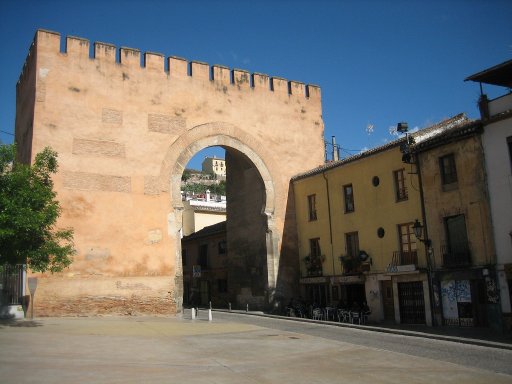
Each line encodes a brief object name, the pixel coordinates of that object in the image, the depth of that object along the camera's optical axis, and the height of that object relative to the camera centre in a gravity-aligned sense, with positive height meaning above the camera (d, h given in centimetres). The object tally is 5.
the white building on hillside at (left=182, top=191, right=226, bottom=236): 3825 +534
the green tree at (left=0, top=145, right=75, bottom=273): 1330 +203
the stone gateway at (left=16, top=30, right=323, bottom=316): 1950 +552
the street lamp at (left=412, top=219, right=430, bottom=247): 1747 +159
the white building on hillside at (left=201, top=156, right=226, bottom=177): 13338 +3138
